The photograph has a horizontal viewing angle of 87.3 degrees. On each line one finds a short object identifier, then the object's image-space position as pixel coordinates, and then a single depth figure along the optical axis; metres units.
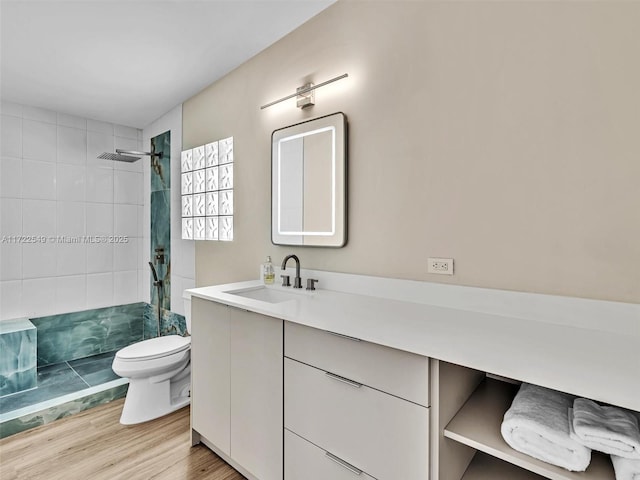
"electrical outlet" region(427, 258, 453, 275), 1.45
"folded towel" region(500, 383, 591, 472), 0.84
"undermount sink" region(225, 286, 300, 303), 1.90
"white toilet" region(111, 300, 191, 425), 2.19
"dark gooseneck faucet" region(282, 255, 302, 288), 1.94
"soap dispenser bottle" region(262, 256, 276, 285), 2.09
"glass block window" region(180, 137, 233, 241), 2.58
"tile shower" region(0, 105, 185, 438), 2.64
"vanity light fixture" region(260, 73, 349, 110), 1.94
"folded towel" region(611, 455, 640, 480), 0.77
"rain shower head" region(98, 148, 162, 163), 3.02
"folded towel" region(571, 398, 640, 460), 0.79
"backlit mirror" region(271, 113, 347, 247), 1.83
